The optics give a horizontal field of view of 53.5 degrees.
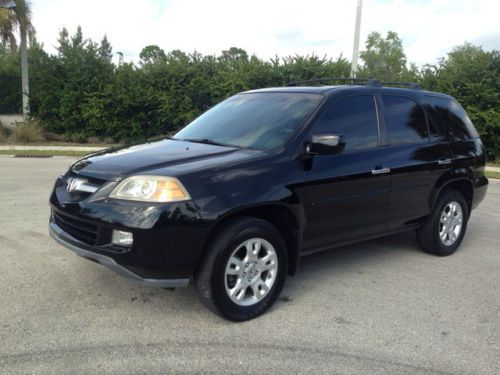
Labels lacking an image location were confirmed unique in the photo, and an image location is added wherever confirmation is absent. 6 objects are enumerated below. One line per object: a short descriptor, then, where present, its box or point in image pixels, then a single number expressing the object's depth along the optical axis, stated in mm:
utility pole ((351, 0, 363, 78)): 17984
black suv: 3395
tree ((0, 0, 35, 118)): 19219
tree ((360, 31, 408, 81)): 64688
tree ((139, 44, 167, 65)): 19906
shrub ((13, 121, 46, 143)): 18750
